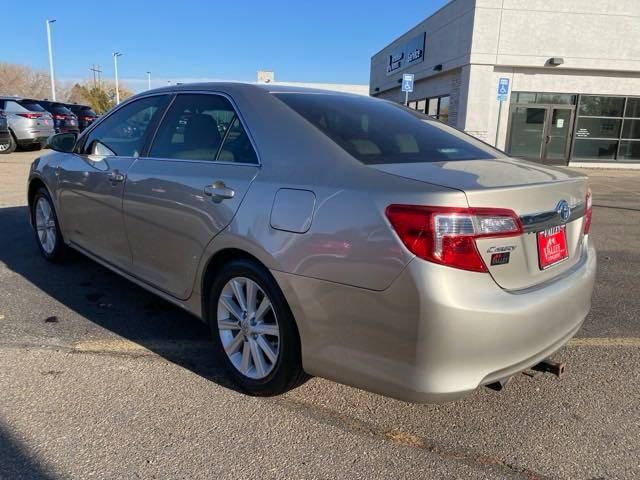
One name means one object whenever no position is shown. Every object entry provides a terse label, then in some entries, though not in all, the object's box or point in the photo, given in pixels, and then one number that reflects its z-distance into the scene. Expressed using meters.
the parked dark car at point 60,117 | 19.77
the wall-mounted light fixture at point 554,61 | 17.27
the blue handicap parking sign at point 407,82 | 14.38
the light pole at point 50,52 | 38.44
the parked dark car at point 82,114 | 23.07
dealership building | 17.28
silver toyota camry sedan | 2.04
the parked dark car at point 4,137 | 16.19
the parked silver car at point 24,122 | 16.53
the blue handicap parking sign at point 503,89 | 13.01
